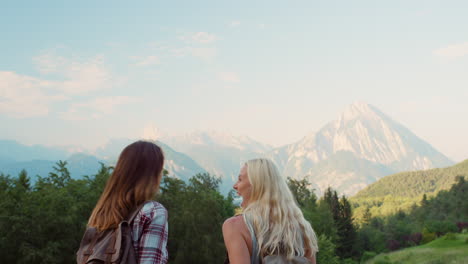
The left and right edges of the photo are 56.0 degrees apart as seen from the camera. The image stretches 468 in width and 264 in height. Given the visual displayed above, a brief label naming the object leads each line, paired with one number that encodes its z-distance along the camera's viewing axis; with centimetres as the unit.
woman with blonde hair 341
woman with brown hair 282
